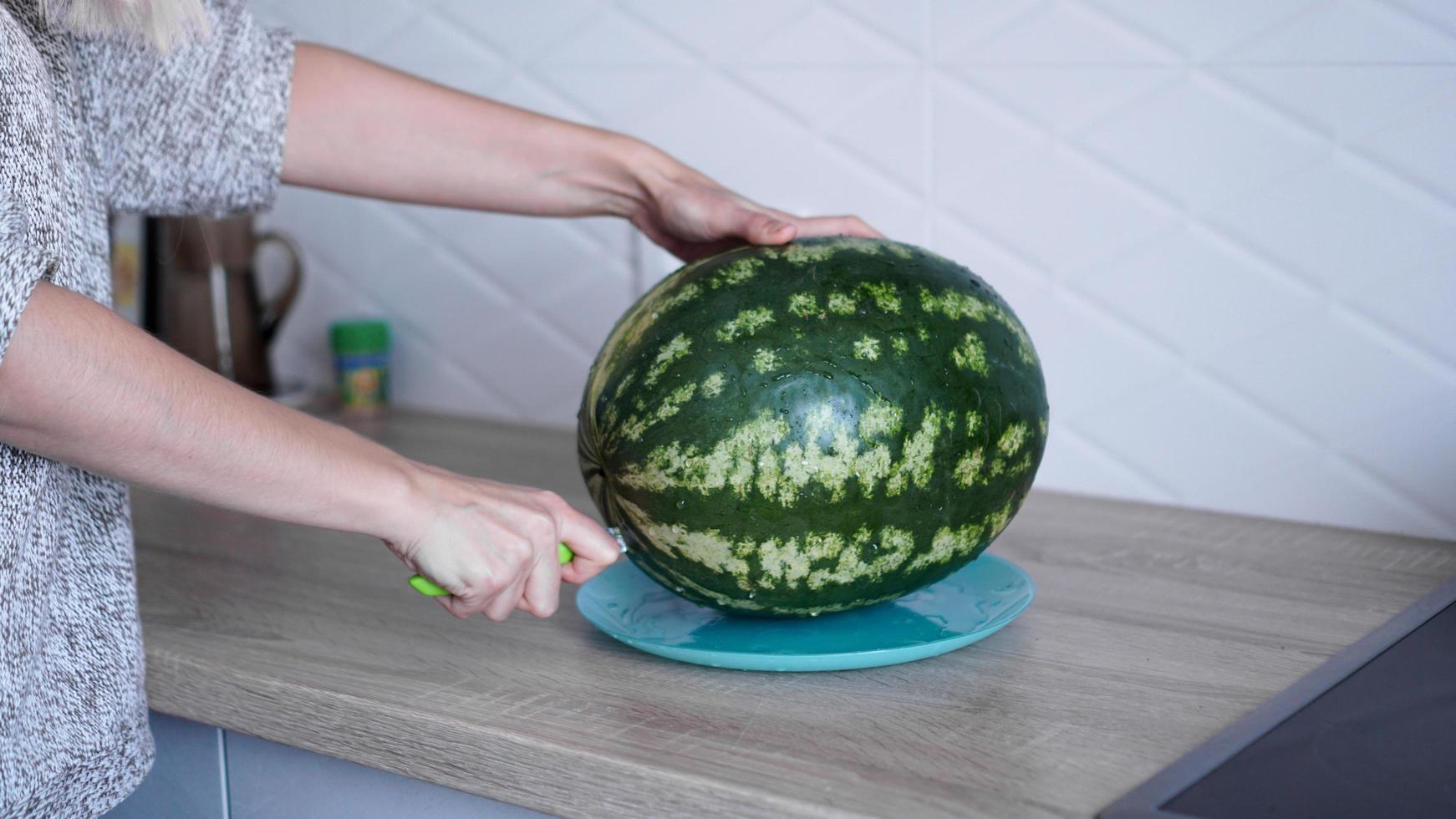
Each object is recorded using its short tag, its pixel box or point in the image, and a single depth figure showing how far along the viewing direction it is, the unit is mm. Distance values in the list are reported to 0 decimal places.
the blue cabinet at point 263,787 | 894
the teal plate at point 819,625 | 884
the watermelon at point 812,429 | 842
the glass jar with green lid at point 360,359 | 1853
